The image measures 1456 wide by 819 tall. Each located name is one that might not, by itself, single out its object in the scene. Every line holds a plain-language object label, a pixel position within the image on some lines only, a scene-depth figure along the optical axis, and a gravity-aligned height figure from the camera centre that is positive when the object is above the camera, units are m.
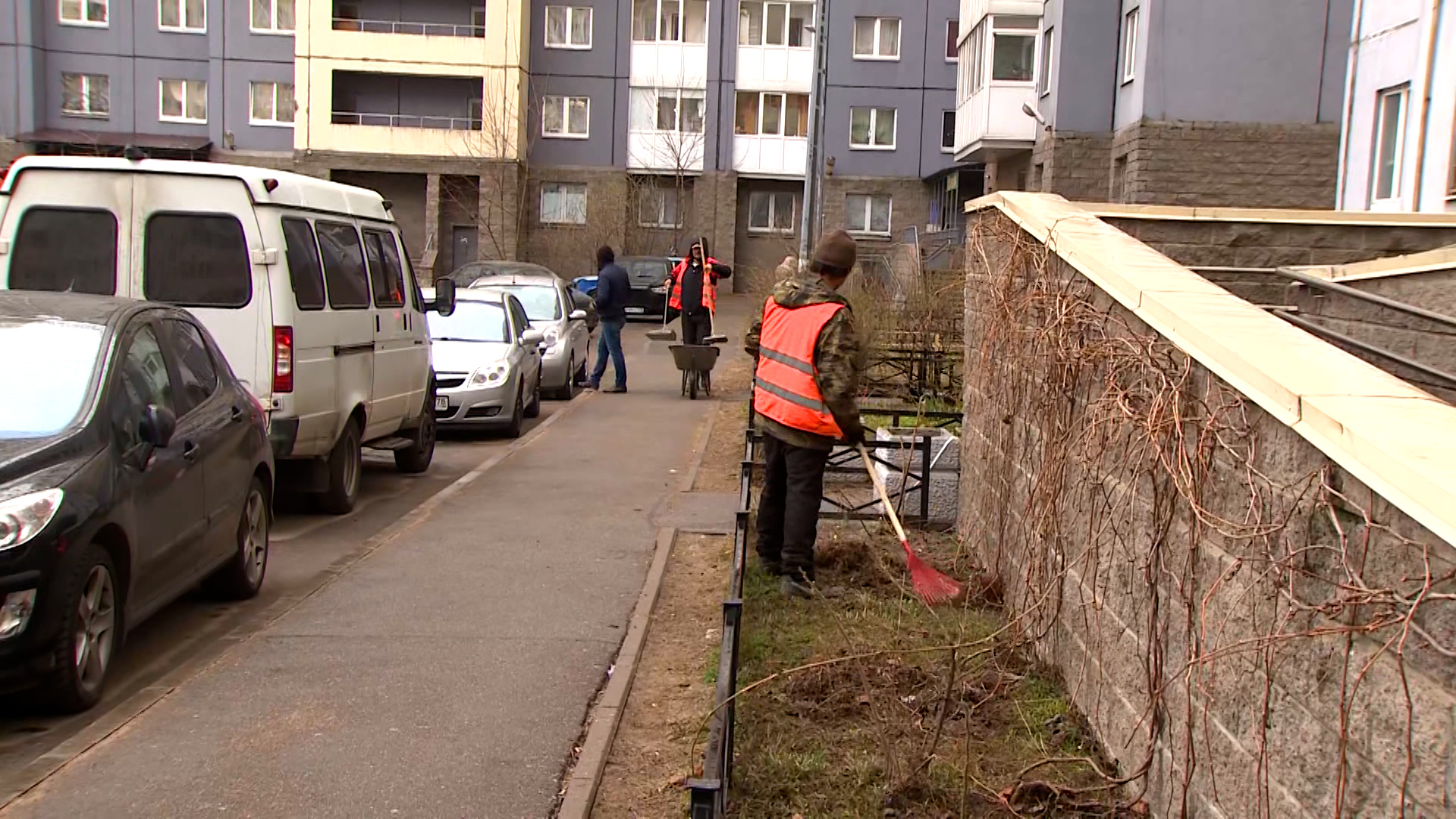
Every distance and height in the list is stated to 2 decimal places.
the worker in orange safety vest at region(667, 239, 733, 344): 18.86 -0.60
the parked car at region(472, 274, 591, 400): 18.59 -1.10
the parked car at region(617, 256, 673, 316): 36.88 -0.98
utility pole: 15.93 +1.18
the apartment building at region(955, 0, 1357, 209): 24.91 +3.11
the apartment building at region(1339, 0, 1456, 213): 13.38 +1.76
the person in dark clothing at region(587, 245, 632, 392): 18.25 -0.75
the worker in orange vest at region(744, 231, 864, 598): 7.05 -0.70
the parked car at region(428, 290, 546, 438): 14.45 -1.31
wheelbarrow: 17.91 -1.41
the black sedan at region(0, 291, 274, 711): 5.19 -1.08
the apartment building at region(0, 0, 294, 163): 45.44 +4.96
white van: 8.95 -0.15
